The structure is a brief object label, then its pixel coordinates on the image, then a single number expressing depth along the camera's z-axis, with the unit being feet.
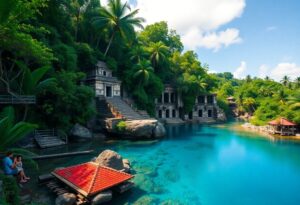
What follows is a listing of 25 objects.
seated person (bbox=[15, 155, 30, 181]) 32.26
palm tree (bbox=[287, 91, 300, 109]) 91.20
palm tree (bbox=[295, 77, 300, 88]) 163.23
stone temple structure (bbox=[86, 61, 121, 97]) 89.51
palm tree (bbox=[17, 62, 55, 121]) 48.84
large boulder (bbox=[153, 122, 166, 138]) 75.51
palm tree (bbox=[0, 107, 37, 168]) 25.60
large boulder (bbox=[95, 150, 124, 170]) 36.65
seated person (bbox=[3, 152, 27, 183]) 30.22
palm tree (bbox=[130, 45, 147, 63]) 107.65
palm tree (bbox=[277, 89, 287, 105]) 106.73
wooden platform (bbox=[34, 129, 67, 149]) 57.42
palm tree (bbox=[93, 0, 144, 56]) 96.37
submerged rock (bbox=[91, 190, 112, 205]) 27.32
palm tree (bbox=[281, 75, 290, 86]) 194.17
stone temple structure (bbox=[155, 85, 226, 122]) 135.28
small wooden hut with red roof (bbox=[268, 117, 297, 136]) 88.22
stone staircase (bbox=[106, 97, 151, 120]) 79.80
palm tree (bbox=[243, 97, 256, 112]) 174.19
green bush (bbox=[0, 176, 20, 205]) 22.43
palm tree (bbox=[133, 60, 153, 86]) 100.32
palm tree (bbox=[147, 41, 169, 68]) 120.57
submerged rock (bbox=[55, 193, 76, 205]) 26.85
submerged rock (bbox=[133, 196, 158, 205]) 29.63
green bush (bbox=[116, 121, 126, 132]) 71.87
